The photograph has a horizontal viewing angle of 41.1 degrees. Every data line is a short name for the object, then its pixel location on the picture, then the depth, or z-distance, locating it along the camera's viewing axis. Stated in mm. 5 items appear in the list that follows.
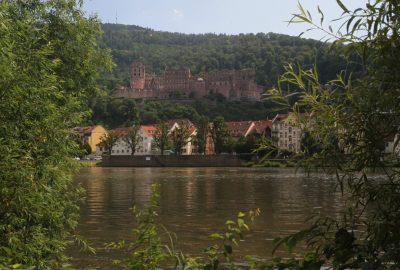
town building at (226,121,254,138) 150250
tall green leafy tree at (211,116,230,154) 132462
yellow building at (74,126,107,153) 165750
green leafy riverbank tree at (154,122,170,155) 138000
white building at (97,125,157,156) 156250
